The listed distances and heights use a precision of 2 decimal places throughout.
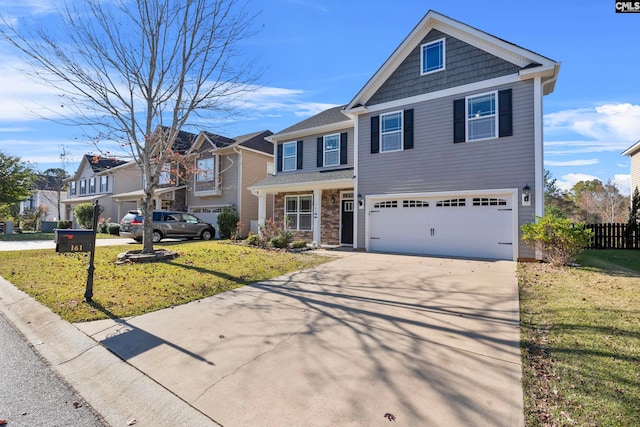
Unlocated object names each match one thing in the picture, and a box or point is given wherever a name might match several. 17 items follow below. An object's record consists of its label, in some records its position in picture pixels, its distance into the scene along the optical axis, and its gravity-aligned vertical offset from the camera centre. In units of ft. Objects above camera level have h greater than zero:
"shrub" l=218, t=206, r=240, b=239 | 60.70 -0.80
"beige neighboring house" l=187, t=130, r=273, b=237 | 64.39 +9.22
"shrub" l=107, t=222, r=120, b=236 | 71.05 -2.74
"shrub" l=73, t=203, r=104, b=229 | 81.05 +0.74
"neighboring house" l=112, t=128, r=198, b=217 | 71.49 +5.51
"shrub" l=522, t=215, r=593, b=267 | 26.05 -1.46
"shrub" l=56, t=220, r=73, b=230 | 91.98 -2.20
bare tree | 30.07 +13.15
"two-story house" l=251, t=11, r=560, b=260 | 32.19 +8.29
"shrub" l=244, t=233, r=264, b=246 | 44.57 -3.22
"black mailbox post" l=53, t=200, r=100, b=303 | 16.65 -1.35
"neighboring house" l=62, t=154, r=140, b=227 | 94.63 +10.66
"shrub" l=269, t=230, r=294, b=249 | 42.19 -2.94
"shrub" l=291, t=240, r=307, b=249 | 41.43 -3.51
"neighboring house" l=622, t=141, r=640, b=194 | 57.98 +11.33
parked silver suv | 52.06 -1.58
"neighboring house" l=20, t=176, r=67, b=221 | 146.30 +8.91
